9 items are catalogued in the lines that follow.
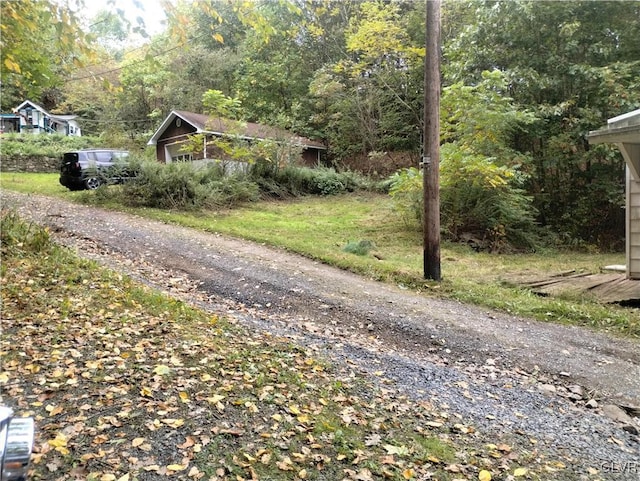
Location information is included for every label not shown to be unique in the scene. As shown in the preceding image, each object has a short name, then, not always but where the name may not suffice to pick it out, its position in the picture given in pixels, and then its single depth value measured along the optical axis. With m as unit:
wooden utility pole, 7.24
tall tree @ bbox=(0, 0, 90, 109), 3.65
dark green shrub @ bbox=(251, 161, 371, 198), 19.00
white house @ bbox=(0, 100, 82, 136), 38.16
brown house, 19.09
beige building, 7.18
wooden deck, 7.13
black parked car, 14.12
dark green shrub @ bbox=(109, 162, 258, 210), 14.02
